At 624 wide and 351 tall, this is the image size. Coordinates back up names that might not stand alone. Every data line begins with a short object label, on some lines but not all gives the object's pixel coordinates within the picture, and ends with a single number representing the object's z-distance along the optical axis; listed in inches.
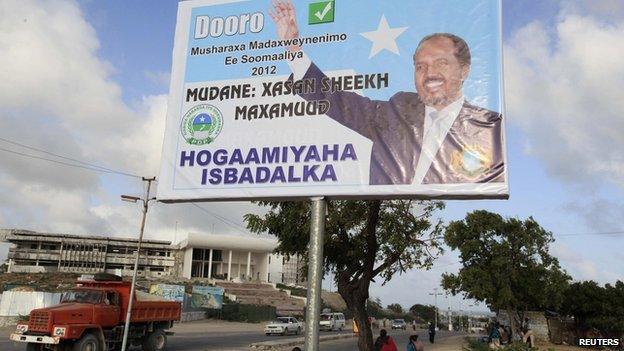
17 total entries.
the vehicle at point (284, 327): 1542.8
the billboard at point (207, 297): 2290.8
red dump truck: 679.1
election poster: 220.1
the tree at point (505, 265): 1461.6
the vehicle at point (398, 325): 2330.2
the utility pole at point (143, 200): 782.7
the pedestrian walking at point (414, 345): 616.1
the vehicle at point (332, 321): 1852.0
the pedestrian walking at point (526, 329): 1064.0
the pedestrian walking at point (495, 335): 1092.3
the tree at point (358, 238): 716.7
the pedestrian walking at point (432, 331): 1447.8
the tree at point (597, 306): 1554.5
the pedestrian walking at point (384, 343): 493.7
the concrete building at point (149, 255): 3400.6
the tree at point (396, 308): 4547.2
